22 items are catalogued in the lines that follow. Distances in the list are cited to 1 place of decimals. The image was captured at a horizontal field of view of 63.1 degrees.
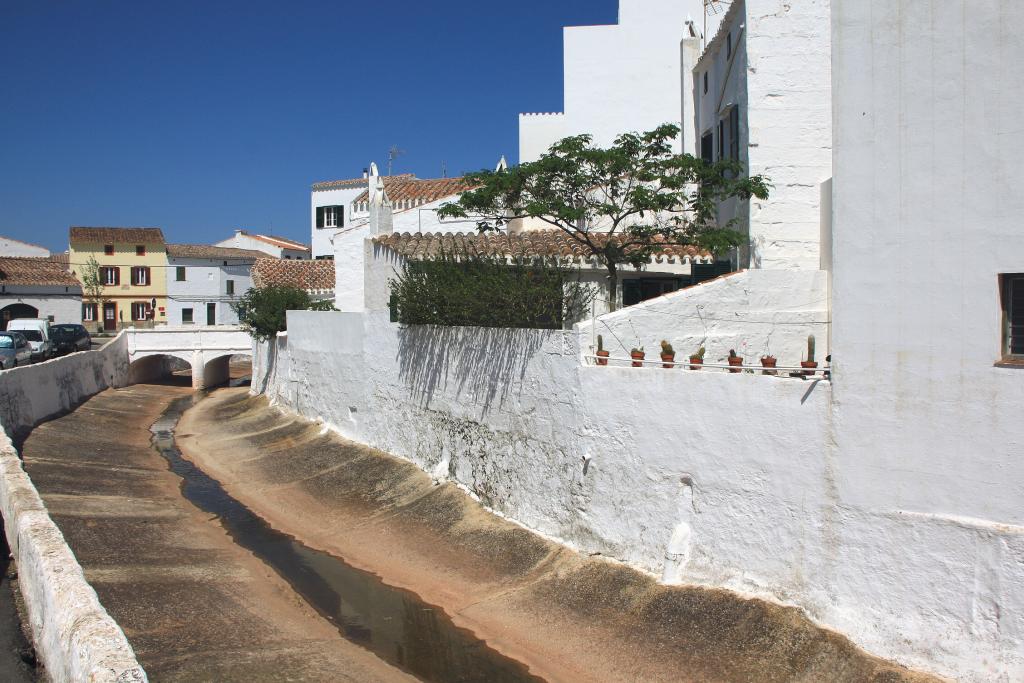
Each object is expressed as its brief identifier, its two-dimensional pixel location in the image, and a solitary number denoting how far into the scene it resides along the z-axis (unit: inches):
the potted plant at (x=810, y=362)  363.8
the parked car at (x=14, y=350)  1099.3
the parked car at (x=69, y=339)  1435.8
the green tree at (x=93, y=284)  2031.3
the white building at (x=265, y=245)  2492.6
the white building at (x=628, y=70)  849.5
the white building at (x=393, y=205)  941.2
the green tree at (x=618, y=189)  529.3
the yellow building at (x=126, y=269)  2076.8
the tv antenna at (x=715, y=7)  786.8
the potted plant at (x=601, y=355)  458.3
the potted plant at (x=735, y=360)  420.8
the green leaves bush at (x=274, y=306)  1073.5
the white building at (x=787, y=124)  550.0
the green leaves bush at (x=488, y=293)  529.0
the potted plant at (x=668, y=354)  435.8
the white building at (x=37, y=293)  1905.8
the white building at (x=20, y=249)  2481.5
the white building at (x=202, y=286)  2100.1
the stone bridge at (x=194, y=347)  1471.5
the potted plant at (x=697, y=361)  408.2
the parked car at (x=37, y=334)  1311.3
